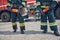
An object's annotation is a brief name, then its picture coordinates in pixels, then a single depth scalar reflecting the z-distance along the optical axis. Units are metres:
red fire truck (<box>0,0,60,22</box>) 10.70
